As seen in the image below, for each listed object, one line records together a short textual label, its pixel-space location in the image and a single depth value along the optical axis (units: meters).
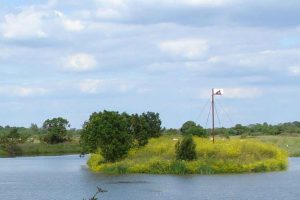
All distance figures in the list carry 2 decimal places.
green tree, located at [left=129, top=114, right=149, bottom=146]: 76.44
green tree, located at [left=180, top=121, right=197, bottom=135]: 114.97
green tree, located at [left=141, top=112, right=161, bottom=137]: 78.56
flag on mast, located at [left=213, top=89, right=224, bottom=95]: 75.31
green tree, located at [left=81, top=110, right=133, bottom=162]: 70.88
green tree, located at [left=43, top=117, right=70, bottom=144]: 141.88
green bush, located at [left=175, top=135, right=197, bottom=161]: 67.00
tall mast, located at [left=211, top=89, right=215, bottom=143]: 75.78
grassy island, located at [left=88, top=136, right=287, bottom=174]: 66.75
